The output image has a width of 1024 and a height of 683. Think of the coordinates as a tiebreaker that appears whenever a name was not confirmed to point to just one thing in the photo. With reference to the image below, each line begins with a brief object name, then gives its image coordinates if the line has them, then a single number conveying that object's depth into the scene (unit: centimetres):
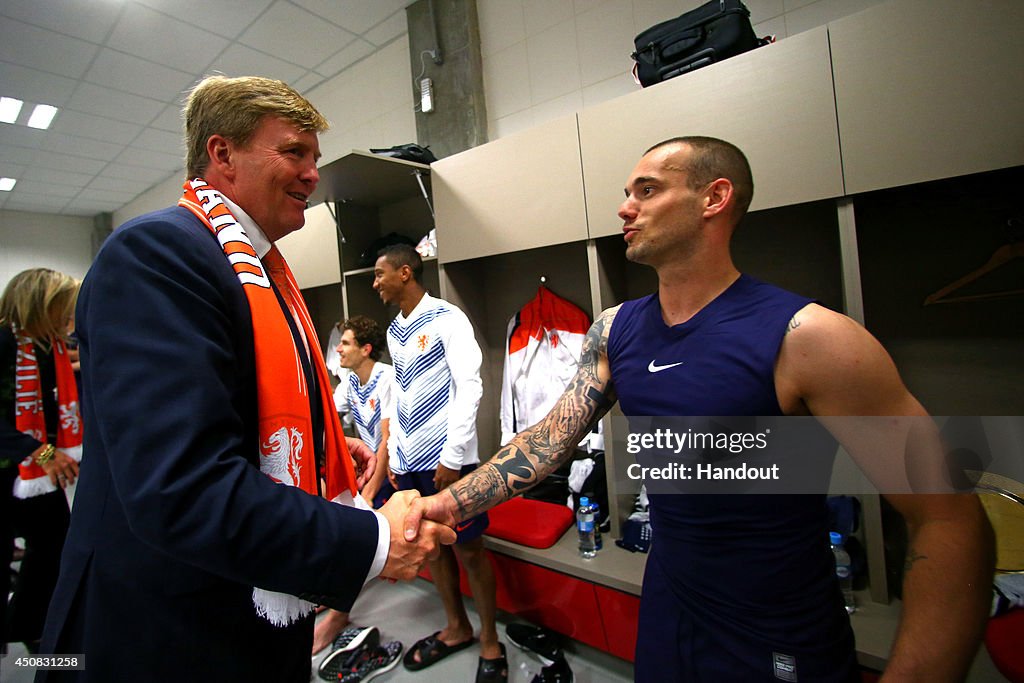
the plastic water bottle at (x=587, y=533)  192
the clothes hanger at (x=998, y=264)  142
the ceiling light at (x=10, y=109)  344
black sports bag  158
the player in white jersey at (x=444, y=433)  188
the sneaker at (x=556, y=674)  174
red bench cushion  204
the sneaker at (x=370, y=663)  185
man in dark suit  58
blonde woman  192
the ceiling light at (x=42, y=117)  360
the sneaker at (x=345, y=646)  188
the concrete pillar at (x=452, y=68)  273
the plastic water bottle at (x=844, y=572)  154
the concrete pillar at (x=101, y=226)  654
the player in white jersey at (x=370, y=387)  224
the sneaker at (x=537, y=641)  184
